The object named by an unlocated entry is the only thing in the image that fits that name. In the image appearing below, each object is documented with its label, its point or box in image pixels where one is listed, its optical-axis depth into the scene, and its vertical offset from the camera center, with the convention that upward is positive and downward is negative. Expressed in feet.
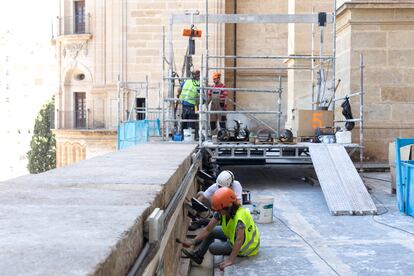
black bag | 37.19 +0.33
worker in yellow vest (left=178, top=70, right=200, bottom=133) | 41.70 +1.57
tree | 107.86 -6.46
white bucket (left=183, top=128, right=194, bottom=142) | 41.63 -1.36
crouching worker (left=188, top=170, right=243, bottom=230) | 22.56 -3.30
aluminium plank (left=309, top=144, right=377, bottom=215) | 25.90 -3.40
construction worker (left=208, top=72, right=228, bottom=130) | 40.14 +1.41
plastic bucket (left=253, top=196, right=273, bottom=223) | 23.84 -4.11
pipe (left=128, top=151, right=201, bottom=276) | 7.92 -2.20
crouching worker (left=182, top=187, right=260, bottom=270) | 17.71 -4.01
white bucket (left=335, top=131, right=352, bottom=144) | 34.68 -1.30
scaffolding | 34.04 +0.98
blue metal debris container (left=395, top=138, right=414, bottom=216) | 24.72 -3.06
